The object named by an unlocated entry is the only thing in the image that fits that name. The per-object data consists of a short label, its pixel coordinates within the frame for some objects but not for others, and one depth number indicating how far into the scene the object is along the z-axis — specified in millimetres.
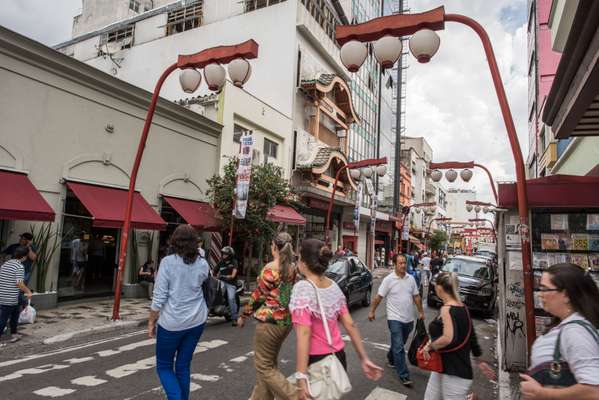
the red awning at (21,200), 8773
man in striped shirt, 6809
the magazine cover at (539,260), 6141
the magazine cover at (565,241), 6074
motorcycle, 8876
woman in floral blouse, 3566
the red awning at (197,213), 14336
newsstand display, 5973
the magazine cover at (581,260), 5984
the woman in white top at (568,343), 2062
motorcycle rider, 9027
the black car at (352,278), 11023
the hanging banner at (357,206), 25188
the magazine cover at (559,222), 6082
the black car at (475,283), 11991
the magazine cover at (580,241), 6000
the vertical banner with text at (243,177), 13148
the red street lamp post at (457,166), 17373
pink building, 17203
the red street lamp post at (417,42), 5812
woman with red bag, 3676
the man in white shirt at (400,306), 5802
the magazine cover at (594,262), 5953
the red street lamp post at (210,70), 8008
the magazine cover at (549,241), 6129
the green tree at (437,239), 58938
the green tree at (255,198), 14438
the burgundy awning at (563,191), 5852
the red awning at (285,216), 15444
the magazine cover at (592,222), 5941
